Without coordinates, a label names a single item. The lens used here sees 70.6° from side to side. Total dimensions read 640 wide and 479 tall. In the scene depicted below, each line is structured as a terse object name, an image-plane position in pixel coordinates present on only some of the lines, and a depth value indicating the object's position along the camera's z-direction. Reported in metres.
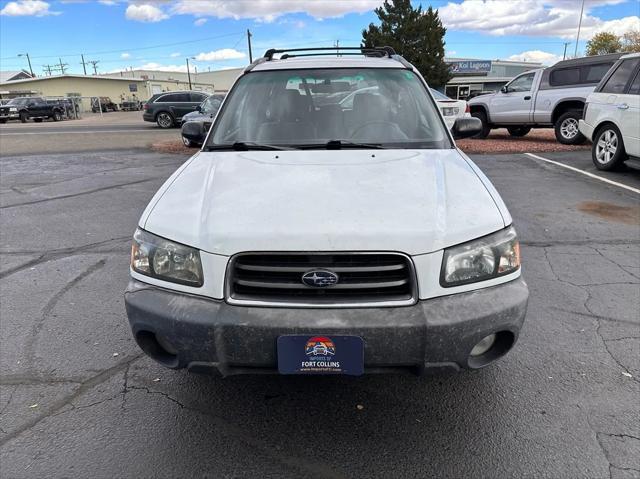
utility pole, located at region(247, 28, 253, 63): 51.59
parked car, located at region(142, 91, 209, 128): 21.80
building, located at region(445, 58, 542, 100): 56.69
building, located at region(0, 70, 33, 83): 85.18
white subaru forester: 1.91
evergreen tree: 36.81
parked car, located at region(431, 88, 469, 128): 12.15
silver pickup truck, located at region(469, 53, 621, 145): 11.38
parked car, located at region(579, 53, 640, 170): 7.14
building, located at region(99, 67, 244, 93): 104.75
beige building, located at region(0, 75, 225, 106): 65.81
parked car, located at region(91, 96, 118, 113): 53.91
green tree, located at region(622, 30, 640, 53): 50.78
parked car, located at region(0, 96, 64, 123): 31.45
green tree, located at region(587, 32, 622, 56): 52.47
